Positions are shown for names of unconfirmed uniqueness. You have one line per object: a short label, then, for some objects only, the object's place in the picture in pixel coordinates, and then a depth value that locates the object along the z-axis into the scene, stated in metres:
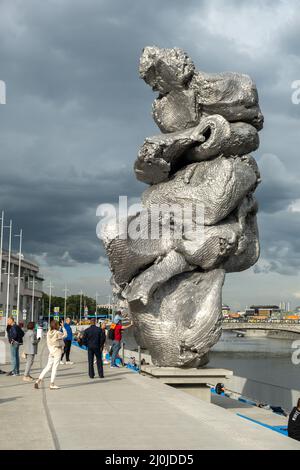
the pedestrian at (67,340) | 17.53
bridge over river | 72.19
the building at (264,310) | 175.20
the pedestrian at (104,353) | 16.67
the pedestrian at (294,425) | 8.66
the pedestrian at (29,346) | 13.41
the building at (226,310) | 164.57
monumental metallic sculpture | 13.41
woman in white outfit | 11.76
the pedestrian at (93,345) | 13.72
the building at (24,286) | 78.59
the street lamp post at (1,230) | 48.56
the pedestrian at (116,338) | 17.00
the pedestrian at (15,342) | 14.83
